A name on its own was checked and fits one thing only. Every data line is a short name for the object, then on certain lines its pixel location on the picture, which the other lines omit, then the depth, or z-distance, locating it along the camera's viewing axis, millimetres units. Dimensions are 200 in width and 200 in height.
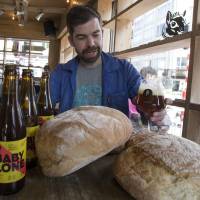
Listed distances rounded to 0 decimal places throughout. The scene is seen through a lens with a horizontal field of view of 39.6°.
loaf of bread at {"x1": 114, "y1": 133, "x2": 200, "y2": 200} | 490
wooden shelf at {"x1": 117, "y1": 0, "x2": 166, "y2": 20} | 1786
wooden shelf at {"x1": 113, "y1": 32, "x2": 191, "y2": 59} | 1231
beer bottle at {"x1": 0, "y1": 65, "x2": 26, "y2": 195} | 523
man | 1521
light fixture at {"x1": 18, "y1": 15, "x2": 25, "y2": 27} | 5316
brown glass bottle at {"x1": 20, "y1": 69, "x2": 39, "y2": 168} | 664
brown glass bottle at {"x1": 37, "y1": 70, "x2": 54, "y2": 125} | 806
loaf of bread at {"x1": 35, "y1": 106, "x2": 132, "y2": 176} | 559
